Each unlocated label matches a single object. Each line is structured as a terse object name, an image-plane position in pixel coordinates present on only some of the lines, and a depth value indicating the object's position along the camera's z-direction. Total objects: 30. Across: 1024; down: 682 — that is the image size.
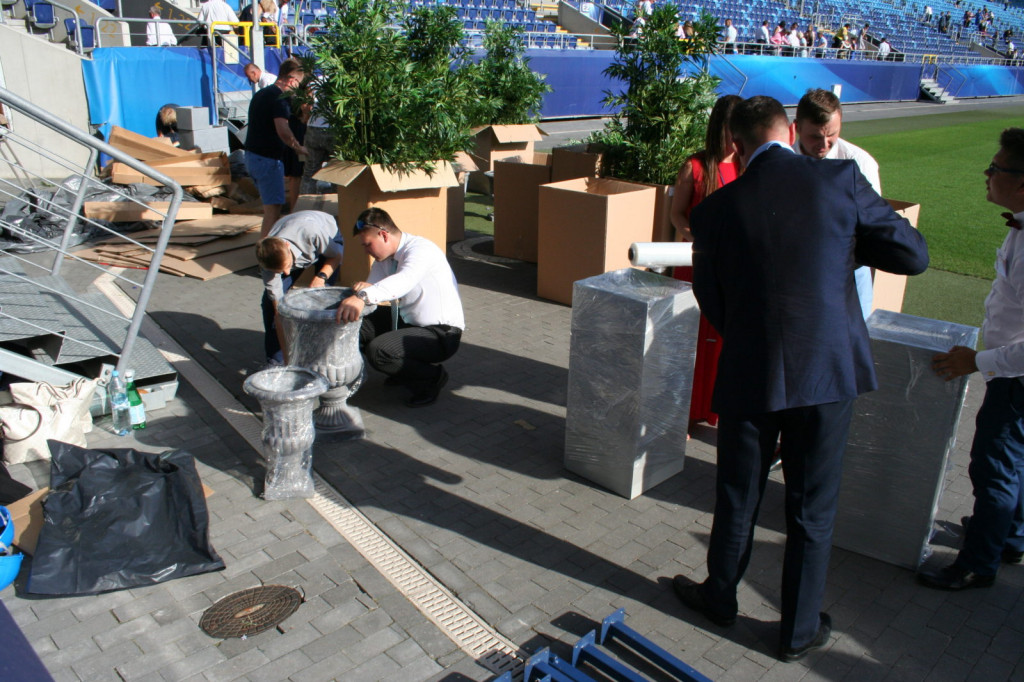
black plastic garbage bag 3.25
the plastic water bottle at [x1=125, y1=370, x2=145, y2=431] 4.56
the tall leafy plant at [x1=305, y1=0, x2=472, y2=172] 6.28
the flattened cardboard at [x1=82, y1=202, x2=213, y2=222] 8.45
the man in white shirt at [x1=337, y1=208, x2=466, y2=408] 4.62
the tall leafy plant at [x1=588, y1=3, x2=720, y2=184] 6.53
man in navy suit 2.57
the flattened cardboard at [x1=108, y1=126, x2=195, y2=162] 9.91
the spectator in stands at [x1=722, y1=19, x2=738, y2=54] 24.88
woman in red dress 4.12
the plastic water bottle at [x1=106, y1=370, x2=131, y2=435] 4.50
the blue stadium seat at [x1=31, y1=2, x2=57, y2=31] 13.23
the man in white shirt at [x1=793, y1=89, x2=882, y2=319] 3.74
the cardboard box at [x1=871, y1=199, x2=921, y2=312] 5.70
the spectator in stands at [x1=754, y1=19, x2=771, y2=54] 28.08
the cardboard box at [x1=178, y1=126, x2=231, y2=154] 10.99
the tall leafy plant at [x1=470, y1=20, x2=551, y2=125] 9.42
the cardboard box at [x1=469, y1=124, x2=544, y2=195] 9.33
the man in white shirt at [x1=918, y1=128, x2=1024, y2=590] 3.00
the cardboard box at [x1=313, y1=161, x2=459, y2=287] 6.48
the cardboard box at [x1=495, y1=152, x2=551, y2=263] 8.16
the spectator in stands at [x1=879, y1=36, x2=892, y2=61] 33.25
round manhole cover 3.06
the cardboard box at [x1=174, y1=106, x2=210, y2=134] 10.86
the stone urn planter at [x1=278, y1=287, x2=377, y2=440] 4.26
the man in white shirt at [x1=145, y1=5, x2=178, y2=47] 13.77
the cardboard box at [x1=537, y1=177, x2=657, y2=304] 6.49
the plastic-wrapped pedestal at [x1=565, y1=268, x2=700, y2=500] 3.74
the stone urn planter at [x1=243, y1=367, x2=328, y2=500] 3.80
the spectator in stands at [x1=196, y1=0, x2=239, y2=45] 13.91
